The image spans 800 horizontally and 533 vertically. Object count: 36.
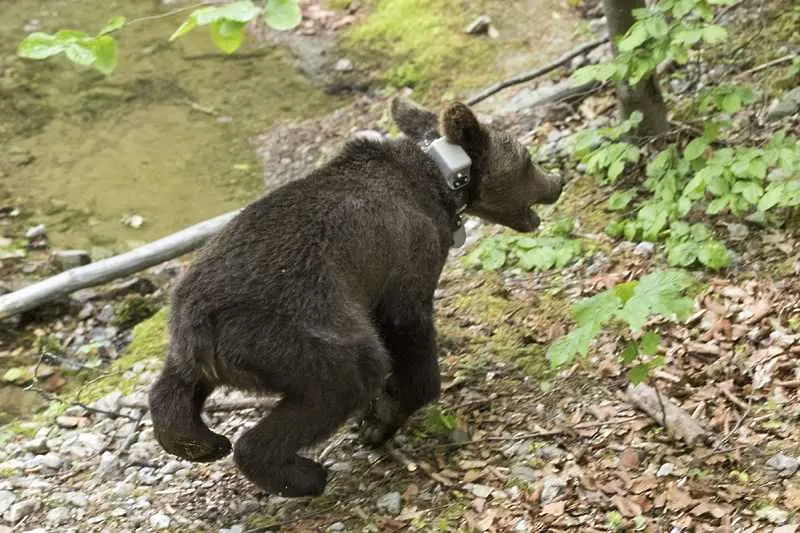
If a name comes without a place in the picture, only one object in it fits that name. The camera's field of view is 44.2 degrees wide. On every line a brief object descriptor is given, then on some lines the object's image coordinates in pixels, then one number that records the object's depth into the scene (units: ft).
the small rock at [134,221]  29.78
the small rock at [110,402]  20.22
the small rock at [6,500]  16.76
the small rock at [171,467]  17.54
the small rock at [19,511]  16.49
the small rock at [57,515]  16.40
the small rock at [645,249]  20.89
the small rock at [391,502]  15.65
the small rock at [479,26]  35.42
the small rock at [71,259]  27.25
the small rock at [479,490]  15.60
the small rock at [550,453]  16.10
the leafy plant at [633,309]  13.76
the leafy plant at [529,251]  20.81
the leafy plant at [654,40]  18.22
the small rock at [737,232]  20.34
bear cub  14.40
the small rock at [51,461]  18.34
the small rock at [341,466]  16.85
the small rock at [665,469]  15.12
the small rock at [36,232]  29.25
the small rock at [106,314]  25.53
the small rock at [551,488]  15.20
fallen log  24.81
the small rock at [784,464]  14.60
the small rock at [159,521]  15.97
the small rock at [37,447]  19.07
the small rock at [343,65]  36.90
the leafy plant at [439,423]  17.02
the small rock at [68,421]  19.95
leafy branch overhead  13.15
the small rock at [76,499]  16.80
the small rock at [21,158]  33.42
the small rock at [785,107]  22.80
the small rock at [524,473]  15.74
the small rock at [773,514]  13.76
